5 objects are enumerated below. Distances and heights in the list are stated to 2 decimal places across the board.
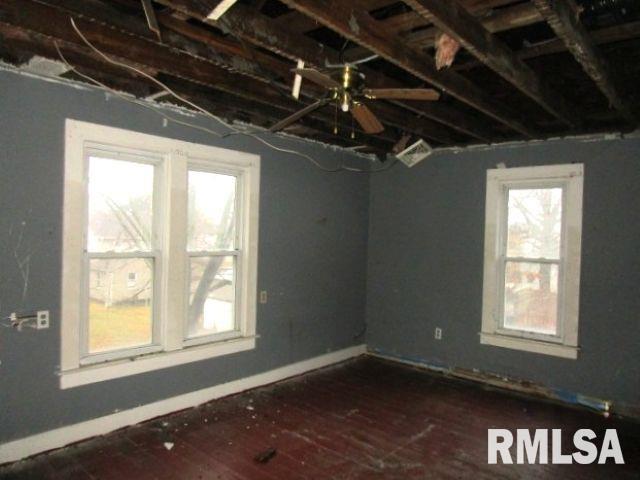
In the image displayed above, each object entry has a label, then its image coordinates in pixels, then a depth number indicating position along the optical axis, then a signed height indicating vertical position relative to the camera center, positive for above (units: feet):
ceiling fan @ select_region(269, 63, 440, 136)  6.74 +2.36
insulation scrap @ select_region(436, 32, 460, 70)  6.97 +3.10
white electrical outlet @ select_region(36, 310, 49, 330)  8.80 -2.01
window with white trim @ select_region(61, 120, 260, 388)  9.33 -0.67
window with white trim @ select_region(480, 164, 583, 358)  12.67 -0.63
